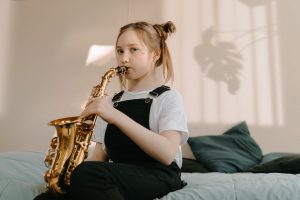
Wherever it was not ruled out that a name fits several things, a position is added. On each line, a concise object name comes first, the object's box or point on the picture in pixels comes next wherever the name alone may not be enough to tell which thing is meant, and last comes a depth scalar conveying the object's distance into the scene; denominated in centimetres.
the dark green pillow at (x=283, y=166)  188
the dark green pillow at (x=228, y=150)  242
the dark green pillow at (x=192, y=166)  230
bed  130
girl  103
